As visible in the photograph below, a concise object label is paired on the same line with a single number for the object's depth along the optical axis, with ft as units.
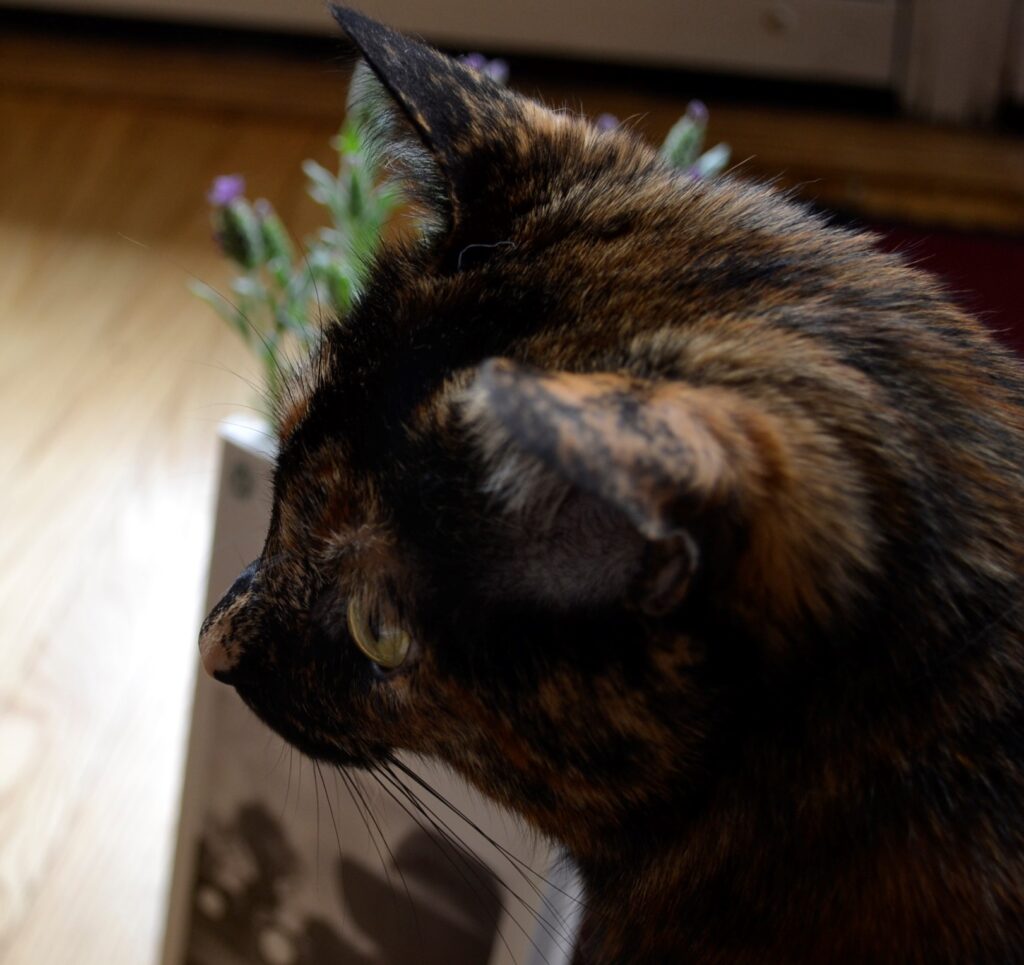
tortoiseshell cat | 1.78
